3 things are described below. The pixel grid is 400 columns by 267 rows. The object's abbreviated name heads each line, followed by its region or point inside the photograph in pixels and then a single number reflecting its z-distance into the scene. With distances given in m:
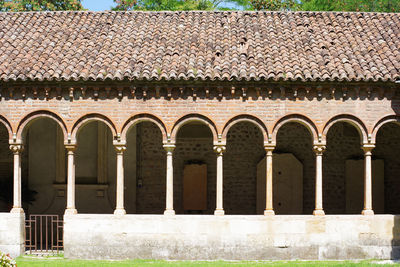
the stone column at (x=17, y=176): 15.64
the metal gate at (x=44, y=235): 17.47
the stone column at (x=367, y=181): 15.47
